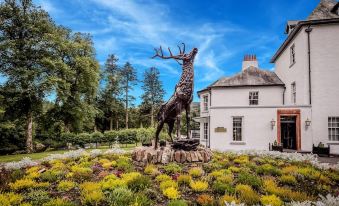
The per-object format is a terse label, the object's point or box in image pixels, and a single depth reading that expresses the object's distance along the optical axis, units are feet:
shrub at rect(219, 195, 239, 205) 17.49
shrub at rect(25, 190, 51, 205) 17.14
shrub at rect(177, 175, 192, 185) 22.40
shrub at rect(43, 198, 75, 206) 16.00
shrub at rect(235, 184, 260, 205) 17.81
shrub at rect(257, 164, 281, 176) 26.61
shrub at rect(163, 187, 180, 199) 18.81
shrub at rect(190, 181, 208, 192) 20.70
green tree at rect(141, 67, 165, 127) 180.14
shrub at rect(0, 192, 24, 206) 16.06
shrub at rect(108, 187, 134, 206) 16.79
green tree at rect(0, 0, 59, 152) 67.05
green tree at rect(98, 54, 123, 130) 150.92
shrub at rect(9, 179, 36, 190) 19.93
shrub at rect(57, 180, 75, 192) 20.48
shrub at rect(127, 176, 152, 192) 20.35
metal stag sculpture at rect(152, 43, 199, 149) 31.19
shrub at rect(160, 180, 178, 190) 20.79
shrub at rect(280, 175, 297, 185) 23.26
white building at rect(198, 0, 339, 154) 55.83
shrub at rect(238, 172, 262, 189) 22.06
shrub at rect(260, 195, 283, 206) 17.33
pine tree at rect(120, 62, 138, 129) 161.14
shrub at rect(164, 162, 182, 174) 26.07
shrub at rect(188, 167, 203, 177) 24.80
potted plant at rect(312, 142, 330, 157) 50.55
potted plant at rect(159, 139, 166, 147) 35.32
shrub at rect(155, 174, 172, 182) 22.99
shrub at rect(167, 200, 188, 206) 16.63
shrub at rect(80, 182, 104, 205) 17.15
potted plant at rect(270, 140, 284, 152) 53.16
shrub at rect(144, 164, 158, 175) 25.18
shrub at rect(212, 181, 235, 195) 20.04
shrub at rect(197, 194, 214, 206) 17.07
